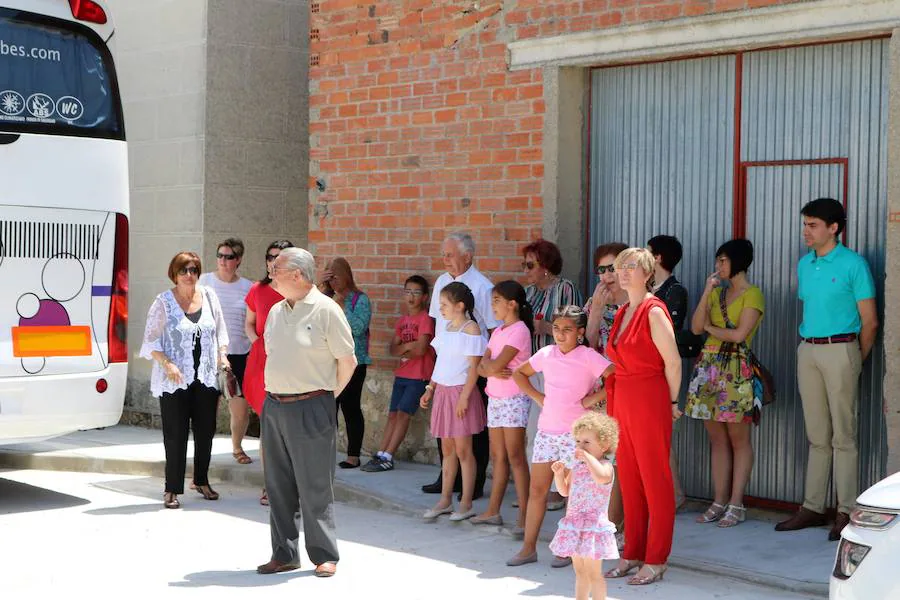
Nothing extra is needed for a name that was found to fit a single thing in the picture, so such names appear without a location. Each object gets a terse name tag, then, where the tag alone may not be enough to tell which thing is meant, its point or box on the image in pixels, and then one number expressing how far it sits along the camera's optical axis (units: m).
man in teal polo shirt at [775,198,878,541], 7.80
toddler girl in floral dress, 6.15
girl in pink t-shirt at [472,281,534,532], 8.16
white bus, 9.09
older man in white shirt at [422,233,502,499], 9.23
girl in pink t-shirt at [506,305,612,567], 7.50
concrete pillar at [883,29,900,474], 7.72
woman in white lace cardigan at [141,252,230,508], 9.53
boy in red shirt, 10.18
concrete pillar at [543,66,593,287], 9.62
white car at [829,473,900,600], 4.46
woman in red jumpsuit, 7.14
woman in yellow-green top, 8.27
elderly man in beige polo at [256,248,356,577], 7.30
